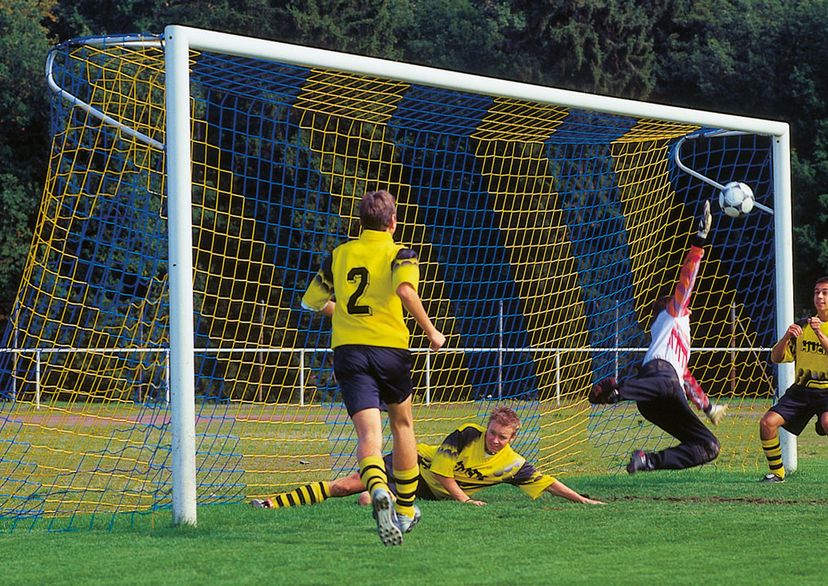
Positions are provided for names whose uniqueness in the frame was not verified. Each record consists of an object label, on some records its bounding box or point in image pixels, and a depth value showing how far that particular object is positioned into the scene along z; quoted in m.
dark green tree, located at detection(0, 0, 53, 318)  57.84
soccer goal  15.62
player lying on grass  15.82
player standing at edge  18.77
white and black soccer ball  21.86
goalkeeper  17.72
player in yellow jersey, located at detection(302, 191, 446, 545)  12.36
